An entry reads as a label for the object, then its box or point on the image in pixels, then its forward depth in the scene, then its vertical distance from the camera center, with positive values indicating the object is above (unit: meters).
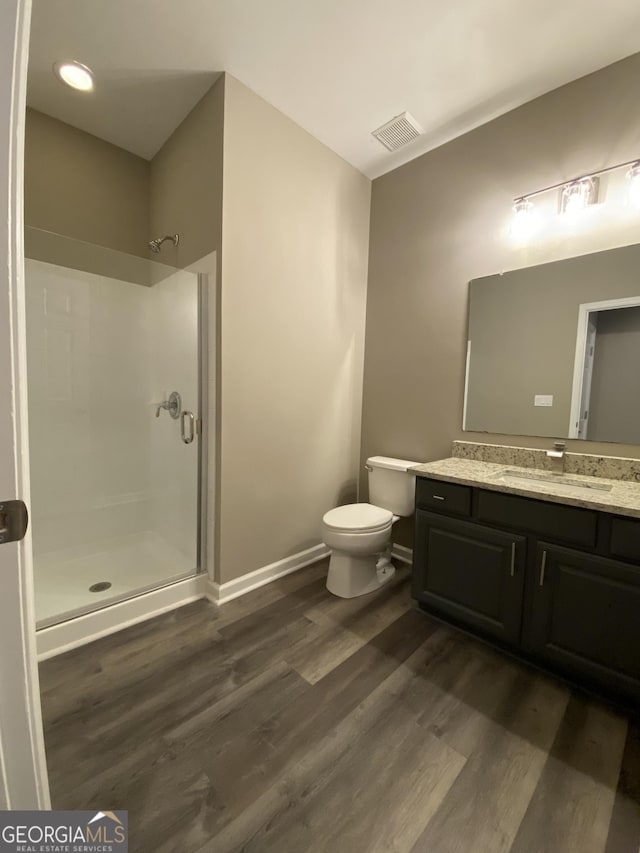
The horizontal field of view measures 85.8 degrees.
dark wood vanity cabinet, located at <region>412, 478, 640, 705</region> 1.27 -0.72
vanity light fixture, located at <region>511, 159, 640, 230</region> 1.57 +1.07
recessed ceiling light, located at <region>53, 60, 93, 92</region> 1.73 +1.65
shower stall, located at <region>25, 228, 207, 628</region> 2.01 -0.15
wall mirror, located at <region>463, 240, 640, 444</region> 1.63 +0.32
